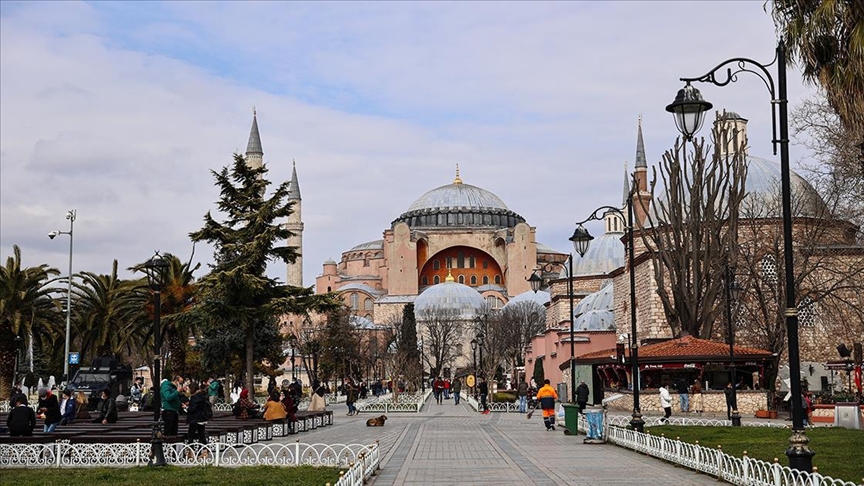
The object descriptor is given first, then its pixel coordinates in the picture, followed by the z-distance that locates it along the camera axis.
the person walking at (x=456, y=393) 46.15
